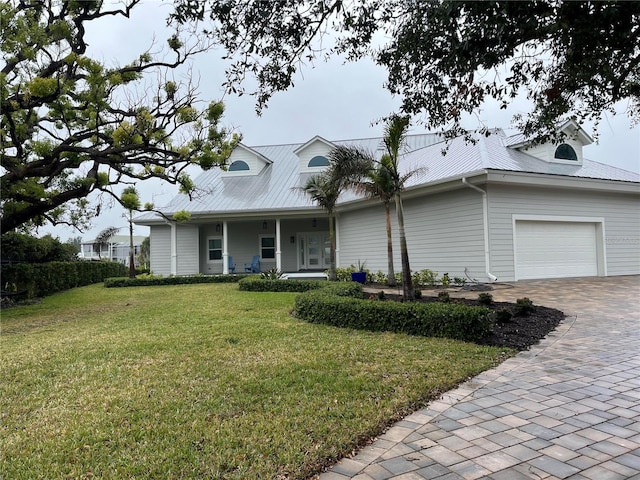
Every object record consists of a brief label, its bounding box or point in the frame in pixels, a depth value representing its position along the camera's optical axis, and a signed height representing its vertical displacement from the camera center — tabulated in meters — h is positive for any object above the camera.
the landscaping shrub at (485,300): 7.97 -0.94
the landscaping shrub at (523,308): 7.21 -1.01
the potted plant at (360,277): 14.60 -0.81
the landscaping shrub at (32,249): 13.09 +0.47
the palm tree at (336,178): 10.64 +2.30
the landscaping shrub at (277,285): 12.77 -0.92
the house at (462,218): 12.32 +1.29
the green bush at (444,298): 8.13 -0.91
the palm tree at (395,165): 8.43 +1.86
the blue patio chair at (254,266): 20.45 -0.46
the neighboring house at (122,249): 60.48 +1.70
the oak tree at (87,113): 8.70 +3.43
